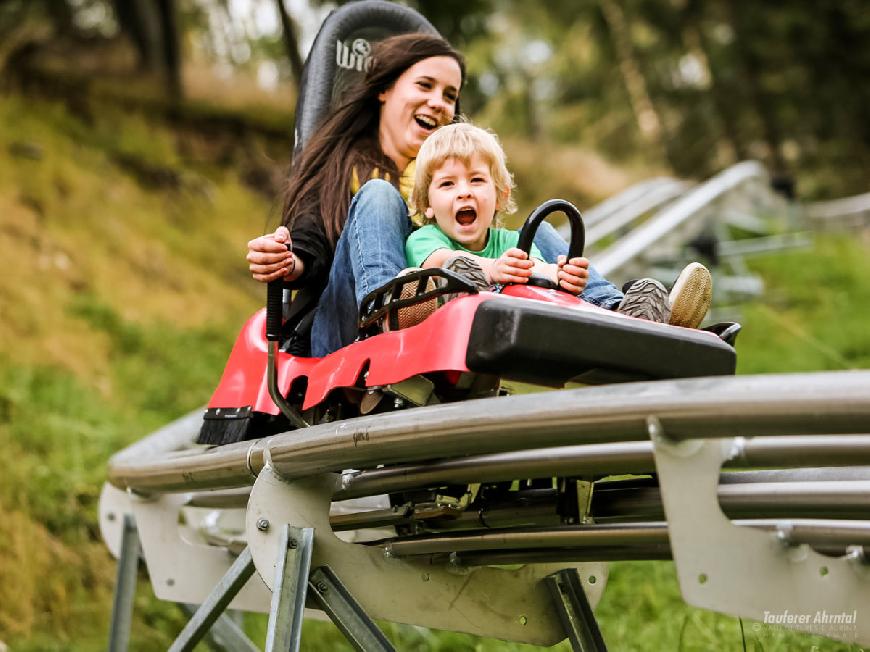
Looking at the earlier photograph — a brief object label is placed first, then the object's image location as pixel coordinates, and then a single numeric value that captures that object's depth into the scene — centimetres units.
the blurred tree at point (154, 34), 1318
